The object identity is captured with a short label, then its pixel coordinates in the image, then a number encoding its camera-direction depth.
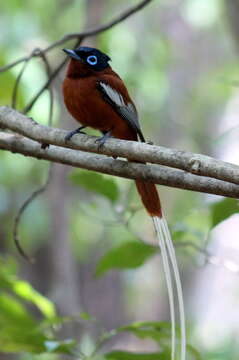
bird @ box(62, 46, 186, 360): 7.51
